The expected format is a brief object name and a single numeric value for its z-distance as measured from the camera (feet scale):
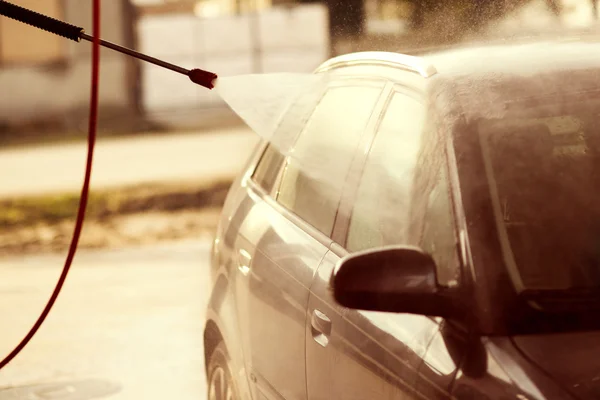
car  14.40
